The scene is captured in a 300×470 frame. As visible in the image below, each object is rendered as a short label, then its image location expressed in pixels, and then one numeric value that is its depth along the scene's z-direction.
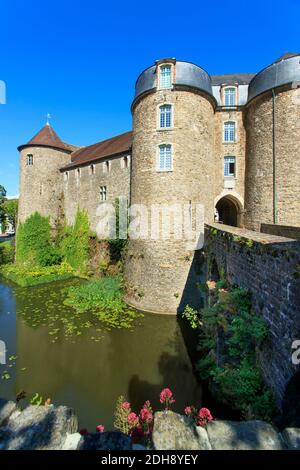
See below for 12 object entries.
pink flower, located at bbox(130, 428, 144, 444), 3.23
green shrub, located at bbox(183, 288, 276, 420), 4.20
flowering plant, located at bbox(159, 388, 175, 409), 4.64
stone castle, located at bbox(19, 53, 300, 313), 11.44
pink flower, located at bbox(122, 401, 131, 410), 4.57
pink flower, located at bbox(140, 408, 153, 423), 4.07
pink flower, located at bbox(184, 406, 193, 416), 3.95
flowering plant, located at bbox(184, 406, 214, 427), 3.59
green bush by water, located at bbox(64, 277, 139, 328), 10.64
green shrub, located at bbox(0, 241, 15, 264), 22.30
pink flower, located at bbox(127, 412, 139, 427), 4.18
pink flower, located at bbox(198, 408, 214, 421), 3.68
